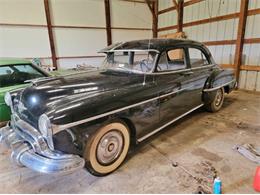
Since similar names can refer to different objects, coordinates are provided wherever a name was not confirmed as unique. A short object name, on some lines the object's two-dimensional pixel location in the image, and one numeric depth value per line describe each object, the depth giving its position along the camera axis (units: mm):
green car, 2943
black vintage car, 1729
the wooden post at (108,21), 8891
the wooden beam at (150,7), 9794
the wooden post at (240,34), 5821
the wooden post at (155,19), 9880
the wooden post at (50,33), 7706
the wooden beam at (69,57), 8403
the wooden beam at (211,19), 6332
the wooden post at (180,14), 8222
